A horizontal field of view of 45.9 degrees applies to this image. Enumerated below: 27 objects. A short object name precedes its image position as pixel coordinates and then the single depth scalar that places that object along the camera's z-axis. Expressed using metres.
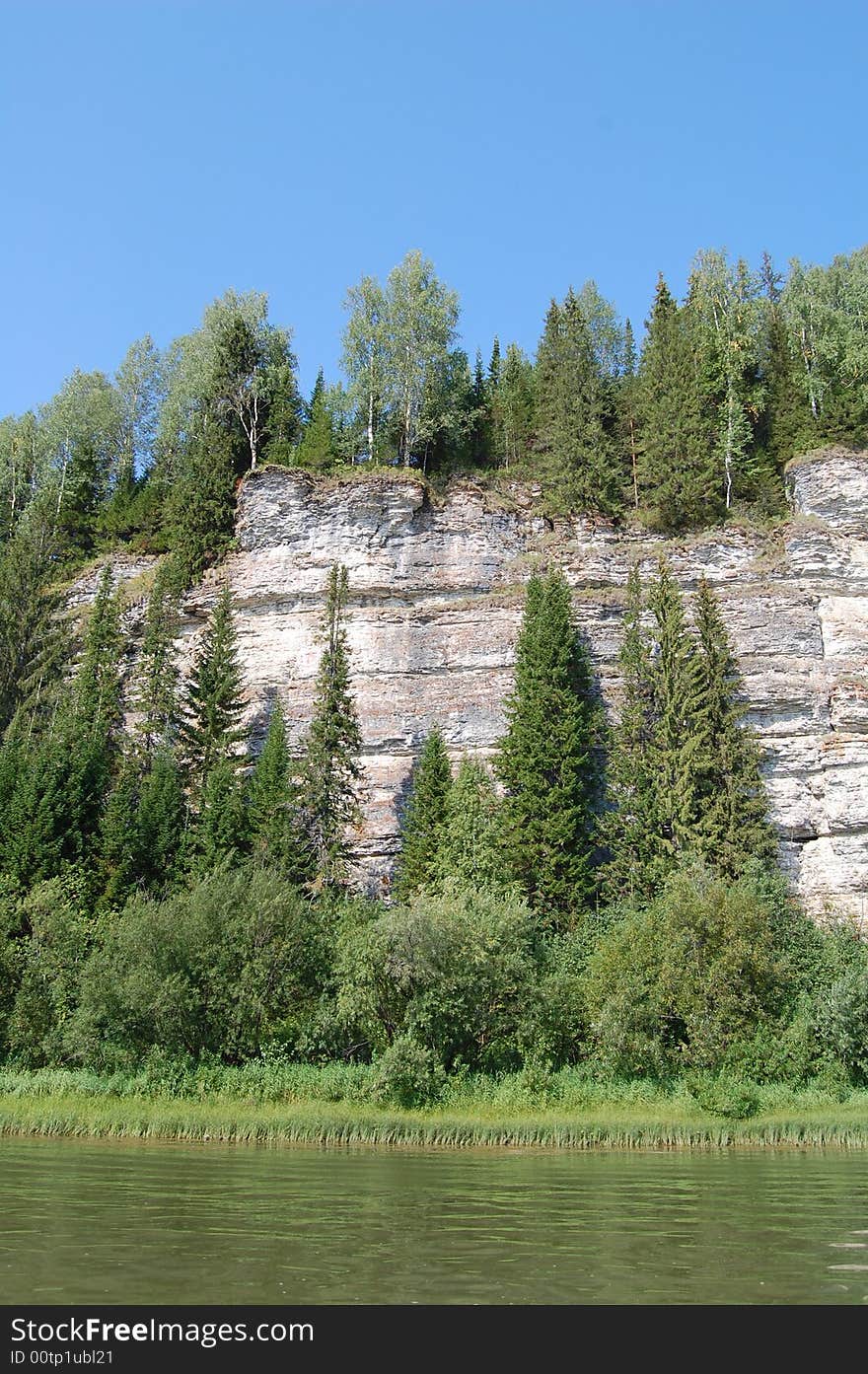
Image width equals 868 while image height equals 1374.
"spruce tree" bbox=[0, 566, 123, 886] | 46.75
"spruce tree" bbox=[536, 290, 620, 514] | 61.12
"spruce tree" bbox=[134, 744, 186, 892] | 48.41
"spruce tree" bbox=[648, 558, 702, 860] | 45.16
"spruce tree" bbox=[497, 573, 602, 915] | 45.28
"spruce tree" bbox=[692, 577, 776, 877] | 44.31
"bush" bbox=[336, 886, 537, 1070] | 35.56
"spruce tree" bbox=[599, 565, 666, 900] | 45.00
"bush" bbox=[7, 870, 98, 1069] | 38.84
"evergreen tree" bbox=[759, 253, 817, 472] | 61.66
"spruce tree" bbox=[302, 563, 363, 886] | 47.75
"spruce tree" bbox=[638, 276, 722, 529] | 59.00
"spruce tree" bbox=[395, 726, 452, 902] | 46.12
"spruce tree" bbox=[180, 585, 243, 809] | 52.91
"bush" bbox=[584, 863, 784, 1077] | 35.69
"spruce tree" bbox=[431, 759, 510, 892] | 43.22
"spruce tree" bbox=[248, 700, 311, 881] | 46.34
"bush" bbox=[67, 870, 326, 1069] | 36.34
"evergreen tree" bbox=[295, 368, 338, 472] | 63.91
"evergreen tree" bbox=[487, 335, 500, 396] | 82.11
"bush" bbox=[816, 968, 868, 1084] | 36.06
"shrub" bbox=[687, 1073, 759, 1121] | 32.12
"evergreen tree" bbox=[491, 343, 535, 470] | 69.94
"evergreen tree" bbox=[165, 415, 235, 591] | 62.19
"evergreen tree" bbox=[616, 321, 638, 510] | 63.66
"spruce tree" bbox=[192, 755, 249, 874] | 47.31
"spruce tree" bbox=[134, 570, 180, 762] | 55.06
